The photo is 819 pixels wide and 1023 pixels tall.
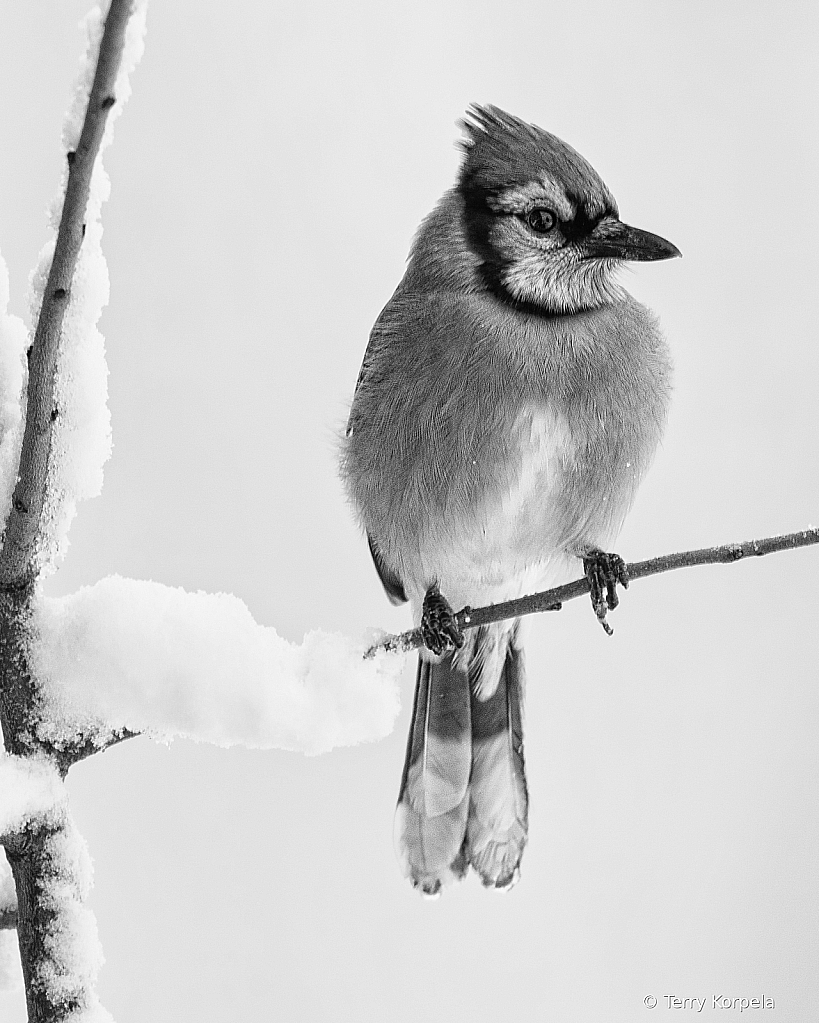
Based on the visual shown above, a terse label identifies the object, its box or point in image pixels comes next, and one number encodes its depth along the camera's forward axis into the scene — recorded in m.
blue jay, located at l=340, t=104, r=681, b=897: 3.49
